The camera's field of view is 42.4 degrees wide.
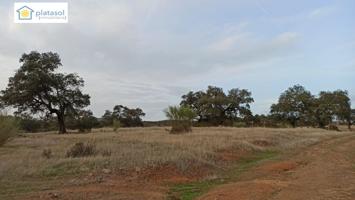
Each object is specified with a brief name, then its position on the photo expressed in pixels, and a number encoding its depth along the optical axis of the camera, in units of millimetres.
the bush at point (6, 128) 26688
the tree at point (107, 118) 85438
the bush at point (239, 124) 76269
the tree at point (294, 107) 90500
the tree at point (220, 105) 84188
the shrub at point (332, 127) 73725
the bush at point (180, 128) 40300
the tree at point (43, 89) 48312
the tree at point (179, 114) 50819
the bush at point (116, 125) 51031
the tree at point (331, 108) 89312
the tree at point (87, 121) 70125
